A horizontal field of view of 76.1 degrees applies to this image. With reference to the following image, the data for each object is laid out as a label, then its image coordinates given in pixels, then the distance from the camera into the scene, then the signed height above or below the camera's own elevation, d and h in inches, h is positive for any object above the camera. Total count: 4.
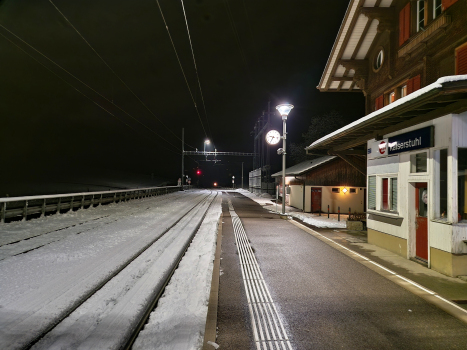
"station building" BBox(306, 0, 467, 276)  262.4 +73.1
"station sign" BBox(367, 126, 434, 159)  287.7 +53.9
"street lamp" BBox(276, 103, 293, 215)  683.3 +183.0
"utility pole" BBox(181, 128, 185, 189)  2199.2 +363.7
